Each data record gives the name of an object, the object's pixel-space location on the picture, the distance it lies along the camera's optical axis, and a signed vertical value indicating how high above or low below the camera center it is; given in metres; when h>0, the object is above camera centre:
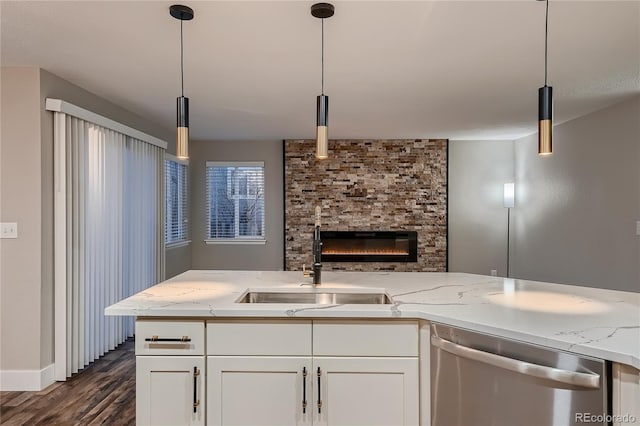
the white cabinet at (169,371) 1.88 -0.72
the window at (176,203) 5.68 +0.12
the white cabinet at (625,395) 1.31 -0.58
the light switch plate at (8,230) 3.07 -0.14
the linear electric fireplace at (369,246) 6.33 -0.52
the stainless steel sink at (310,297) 2.39 -0.49
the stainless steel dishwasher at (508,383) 1.39 -0.63
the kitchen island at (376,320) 1.66 -0.45
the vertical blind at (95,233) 3.23 -0.20
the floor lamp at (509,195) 6.15 +0.26
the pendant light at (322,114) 2.11 +0.49
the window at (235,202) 6.44 +0.15
